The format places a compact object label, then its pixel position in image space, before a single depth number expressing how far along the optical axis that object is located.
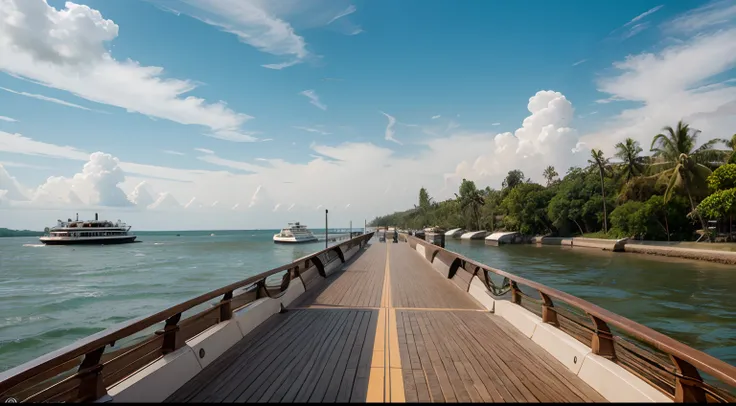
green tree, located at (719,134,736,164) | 35.09
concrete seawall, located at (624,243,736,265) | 30.08
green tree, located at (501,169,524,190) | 94.71
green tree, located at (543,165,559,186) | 98.00
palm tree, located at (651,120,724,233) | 38.75
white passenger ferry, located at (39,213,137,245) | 72.56
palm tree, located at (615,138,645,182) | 52.06
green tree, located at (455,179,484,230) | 89.88
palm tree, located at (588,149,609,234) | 51.25
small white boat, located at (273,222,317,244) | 74.06
